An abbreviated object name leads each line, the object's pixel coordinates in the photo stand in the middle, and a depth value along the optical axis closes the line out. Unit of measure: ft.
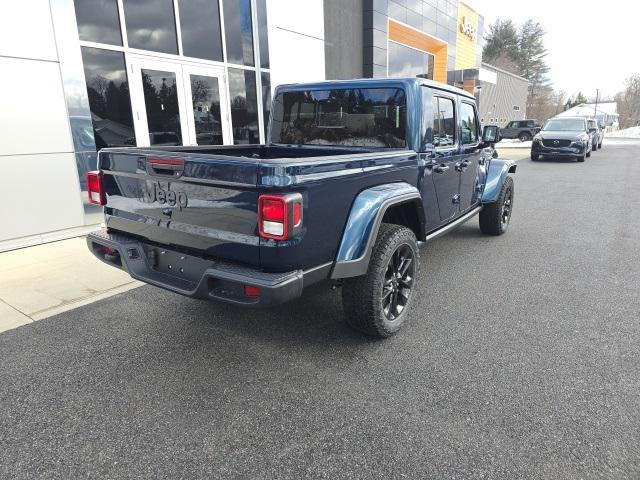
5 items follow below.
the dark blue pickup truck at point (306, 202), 7.82
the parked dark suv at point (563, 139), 53.88
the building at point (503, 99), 129.70
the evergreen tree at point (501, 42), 222.89
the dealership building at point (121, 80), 18.38
